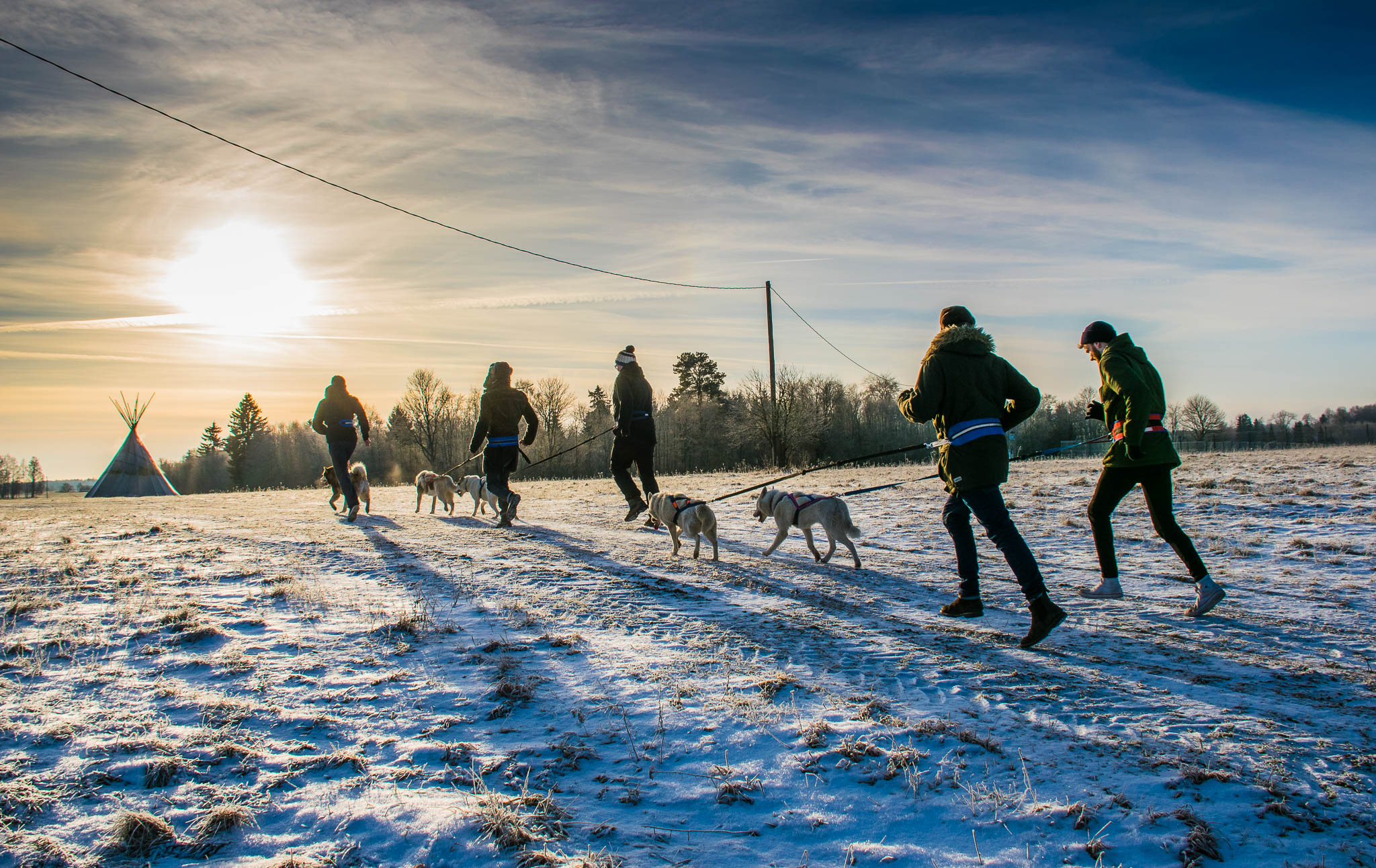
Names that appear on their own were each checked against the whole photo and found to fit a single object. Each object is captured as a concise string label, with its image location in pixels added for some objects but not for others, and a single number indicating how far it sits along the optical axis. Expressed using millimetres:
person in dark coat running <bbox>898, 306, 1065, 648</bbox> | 4652
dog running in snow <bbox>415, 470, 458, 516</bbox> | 13266
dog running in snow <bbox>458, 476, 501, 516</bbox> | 12773
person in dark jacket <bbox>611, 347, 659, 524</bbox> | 10227
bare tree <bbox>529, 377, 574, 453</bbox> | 63750
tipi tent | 33188
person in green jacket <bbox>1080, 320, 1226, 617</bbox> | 5191
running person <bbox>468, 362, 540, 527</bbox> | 10383
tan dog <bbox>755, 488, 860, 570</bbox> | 7039
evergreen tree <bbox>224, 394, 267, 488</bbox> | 80562
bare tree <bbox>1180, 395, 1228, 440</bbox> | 72188
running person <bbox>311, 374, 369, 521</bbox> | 11805
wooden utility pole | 26811
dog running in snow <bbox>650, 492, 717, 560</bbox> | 7551
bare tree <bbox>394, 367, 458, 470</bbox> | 61844
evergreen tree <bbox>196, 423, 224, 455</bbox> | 92562
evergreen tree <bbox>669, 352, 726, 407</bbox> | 64625
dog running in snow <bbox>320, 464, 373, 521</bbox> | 12883
